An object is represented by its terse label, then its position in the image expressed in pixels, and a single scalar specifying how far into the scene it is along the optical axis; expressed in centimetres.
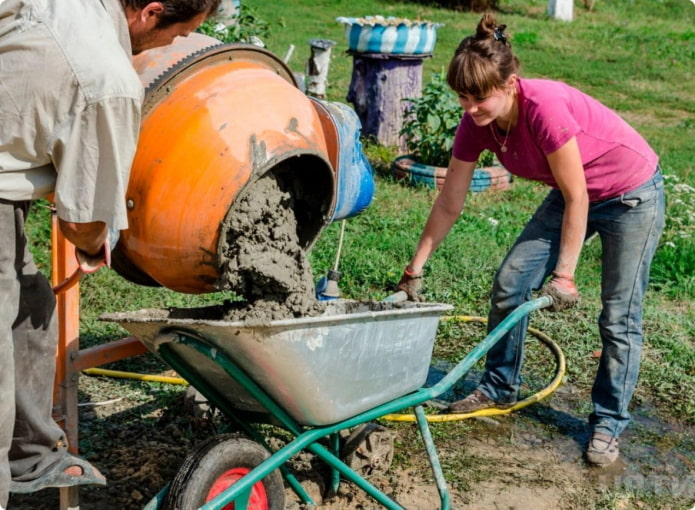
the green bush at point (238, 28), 648
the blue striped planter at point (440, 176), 688
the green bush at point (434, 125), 702
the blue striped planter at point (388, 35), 757
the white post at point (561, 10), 1538
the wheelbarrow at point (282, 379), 250
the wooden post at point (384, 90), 773
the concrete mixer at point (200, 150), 261
